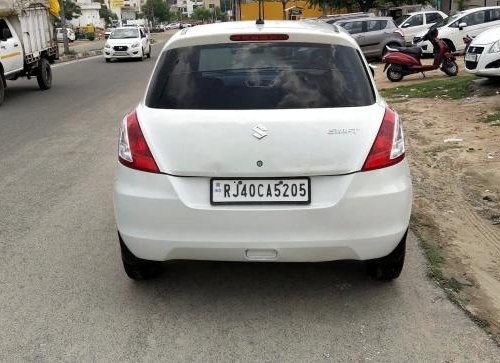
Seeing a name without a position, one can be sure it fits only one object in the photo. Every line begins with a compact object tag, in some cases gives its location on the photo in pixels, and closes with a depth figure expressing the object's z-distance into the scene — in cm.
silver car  2223
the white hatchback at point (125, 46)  2675
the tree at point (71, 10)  9319
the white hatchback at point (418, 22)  2373
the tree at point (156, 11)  13988
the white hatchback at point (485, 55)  1105
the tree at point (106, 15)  12938
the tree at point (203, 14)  15675
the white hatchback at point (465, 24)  1967
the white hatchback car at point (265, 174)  320
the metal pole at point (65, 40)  3335
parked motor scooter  1514
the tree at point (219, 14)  14805
